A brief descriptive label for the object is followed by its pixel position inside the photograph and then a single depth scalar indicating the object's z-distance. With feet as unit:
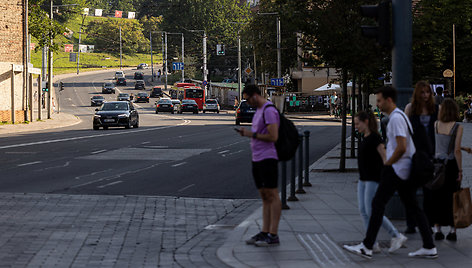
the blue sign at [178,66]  401.84
